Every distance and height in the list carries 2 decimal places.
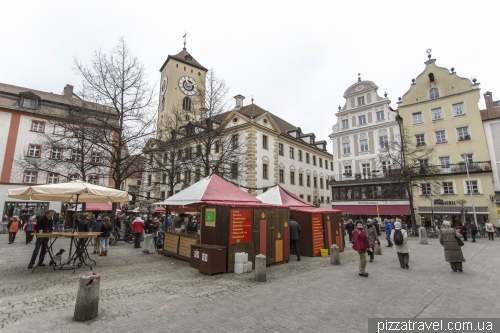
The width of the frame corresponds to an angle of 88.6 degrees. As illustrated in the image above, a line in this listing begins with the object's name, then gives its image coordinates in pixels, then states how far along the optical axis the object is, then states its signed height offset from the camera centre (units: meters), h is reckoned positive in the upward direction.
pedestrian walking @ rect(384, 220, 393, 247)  16.96 -1.07
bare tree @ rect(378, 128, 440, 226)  23.97 +3.86
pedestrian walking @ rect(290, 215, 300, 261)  11.47 -0.87
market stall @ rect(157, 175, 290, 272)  9.15 -0.43
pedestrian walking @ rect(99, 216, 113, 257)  11.40 -1.04
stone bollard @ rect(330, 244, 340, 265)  10.45 -1.73
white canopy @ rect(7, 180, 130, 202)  8.55 +0.75
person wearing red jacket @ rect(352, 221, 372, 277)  8.41 -1.08
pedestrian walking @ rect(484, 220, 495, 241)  19.83 -1.32
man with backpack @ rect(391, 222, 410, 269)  9.55 -1.18
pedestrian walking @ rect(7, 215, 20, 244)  14.98 -0.89
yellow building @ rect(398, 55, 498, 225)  26.75 +8.01
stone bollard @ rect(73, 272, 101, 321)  4.59 -1.53
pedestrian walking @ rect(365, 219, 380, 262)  11.52 -0.94
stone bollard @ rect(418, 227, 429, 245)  18.28 -1.66
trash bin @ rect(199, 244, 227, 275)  8.32 -1.50
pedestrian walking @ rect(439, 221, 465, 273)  8.88 -1.18
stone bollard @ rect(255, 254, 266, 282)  7.56 -1.68
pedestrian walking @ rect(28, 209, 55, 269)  8.34 -0.53
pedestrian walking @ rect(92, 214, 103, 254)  12.13 -0.85
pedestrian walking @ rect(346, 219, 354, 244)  19.08 -1.13
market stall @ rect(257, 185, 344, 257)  12.90 -0.49
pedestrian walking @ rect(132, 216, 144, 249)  14.32 -0.91
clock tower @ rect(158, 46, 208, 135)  46.91 +25.17
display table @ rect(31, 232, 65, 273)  7.72 -0.64
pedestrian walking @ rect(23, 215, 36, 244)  15.44 -1.04
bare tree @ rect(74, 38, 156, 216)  17.59 +7.22
